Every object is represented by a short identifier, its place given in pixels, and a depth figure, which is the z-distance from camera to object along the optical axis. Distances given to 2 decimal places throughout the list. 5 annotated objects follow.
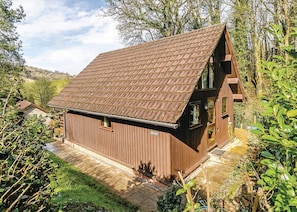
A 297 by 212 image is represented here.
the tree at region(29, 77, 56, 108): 28.03
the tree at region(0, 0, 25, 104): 14.79
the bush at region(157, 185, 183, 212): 4.86
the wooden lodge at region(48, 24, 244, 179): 7.50
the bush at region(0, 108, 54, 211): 2.35
